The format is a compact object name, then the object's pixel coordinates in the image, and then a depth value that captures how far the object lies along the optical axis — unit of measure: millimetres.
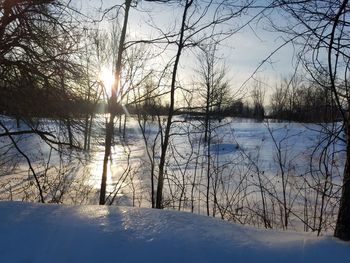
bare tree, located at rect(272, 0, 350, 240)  3266
